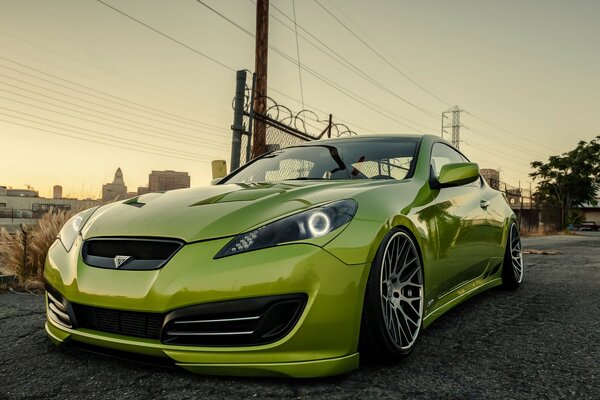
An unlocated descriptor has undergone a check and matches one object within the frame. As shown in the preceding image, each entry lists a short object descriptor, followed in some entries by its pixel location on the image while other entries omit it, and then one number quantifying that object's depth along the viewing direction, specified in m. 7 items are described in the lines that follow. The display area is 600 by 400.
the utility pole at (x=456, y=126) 55.72
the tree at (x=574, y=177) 42.72
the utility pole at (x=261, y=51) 8.68
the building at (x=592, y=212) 77.62
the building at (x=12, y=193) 46.86
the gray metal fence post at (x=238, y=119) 5.89
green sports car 1.81
